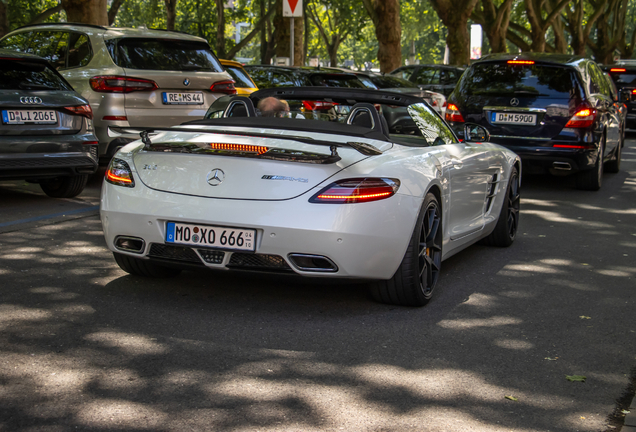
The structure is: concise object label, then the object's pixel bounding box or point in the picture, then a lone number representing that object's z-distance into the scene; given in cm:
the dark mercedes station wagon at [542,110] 1037
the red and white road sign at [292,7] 1584
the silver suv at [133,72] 944
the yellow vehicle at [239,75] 1339
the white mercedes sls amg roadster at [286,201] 443
